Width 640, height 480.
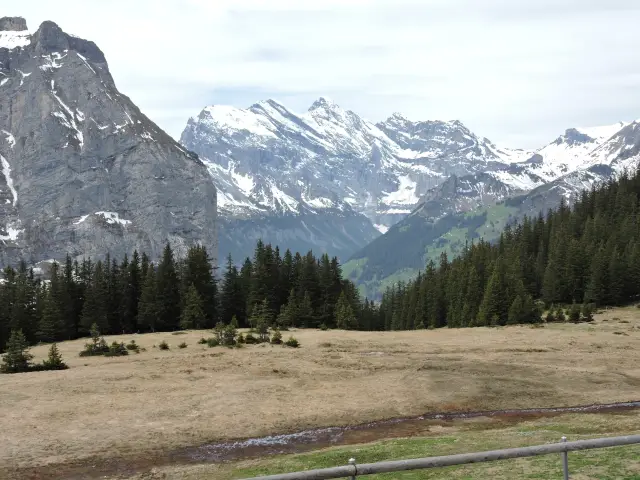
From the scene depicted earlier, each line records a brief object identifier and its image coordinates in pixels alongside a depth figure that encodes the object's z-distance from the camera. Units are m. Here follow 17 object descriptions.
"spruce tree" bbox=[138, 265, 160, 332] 91.12
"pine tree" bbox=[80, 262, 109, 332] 89.69
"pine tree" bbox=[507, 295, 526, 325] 88.31
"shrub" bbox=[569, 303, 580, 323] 84.44
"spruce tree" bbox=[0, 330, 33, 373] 50.72
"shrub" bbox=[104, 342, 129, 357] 58.44
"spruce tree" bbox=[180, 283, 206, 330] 88.84
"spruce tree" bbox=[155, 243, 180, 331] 92.06
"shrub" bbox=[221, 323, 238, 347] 63.75
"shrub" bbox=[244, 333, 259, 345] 65.33
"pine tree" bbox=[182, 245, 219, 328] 96.88
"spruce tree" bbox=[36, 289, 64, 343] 81.94
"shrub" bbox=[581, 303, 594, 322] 84.44
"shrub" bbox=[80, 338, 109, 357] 59.94
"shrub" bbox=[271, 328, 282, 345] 64.88
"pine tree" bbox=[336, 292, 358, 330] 94.71
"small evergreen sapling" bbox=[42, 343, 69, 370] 51.22
